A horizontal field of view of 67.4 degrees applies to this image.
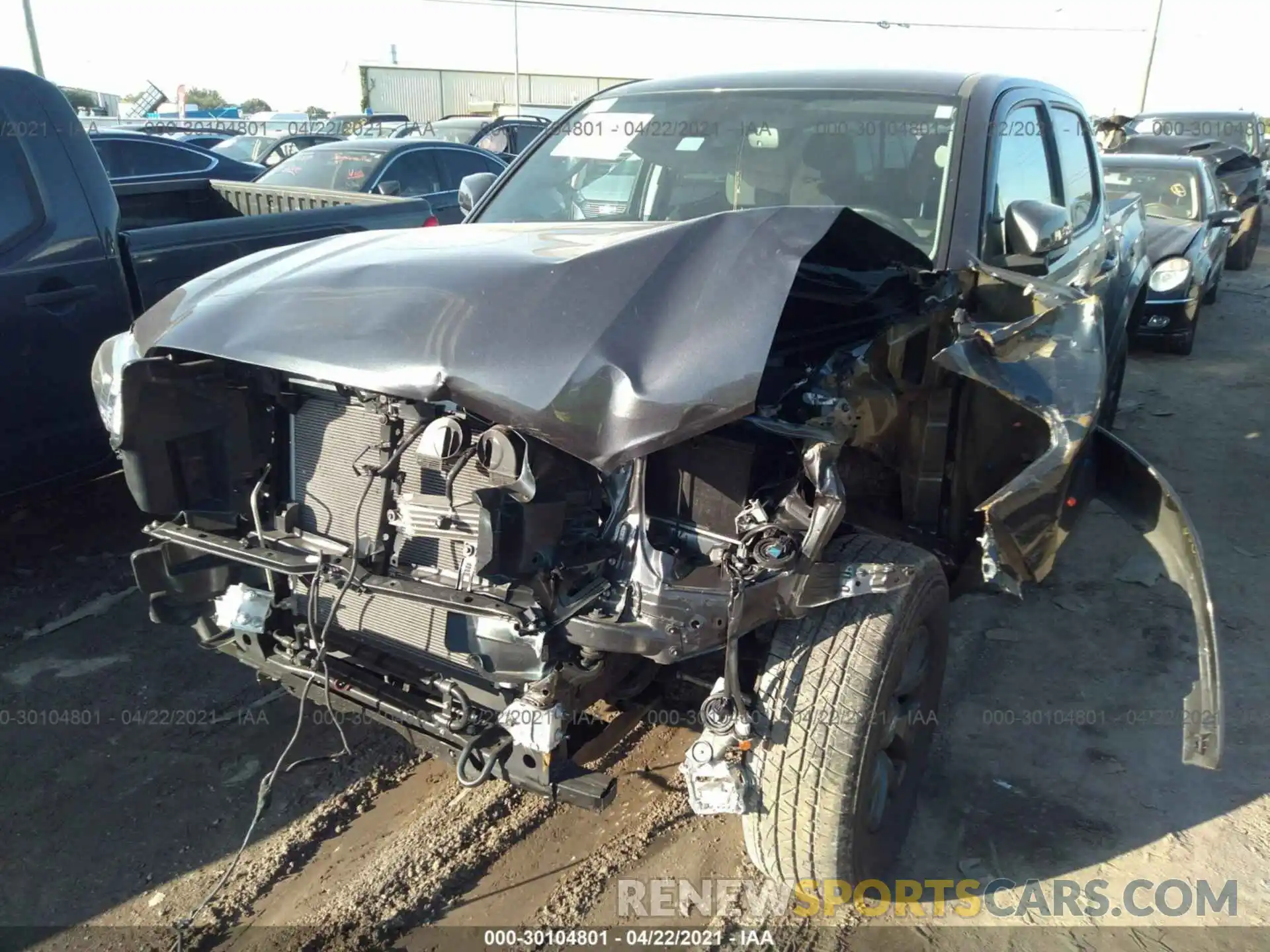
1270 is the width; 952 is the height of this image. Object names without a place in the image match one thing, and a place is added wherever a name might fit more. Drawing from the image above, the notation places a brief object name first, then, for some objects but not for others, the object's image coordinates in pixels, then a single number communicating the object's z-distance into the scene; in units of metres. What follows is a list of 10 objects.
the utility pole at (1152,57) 23.77
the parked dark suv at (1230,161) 12.16
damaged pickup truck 2.05
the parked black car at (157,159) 9.56
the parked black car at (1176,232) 7.92
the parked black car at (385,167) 8.69
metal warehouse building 37.84
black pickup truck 3.72
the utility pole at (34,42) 17.45
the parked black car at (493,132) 14.68
